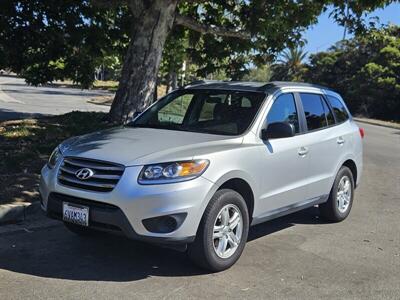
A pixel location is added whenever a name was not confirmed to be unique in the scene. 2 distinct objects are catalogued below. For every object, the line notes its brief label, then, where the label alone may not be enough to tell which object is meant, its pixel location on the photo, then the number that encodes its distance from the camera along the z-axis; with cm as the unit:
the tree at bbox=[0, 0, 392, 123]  1064
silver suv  473
